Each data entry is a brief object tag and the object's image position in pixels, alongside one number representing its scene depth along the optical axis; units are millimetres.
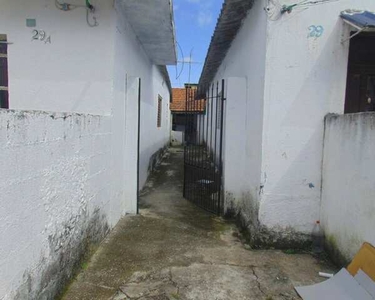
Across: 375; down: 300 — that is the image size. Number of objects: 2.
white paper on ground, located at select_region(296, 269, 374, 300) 2926
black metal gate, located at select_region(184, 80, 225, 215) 5922
